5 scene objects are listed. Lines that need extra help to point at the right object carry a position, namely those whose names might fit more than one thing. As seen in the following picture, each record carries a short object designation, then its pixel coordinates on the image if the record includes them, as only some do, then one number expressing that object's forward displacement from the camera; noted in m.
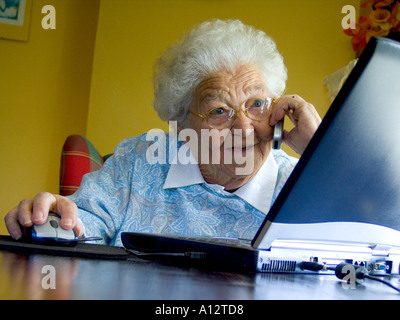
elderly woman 1.34
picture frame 3.14
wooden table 0.41
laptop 0.59
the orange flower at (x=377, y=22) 2.71
